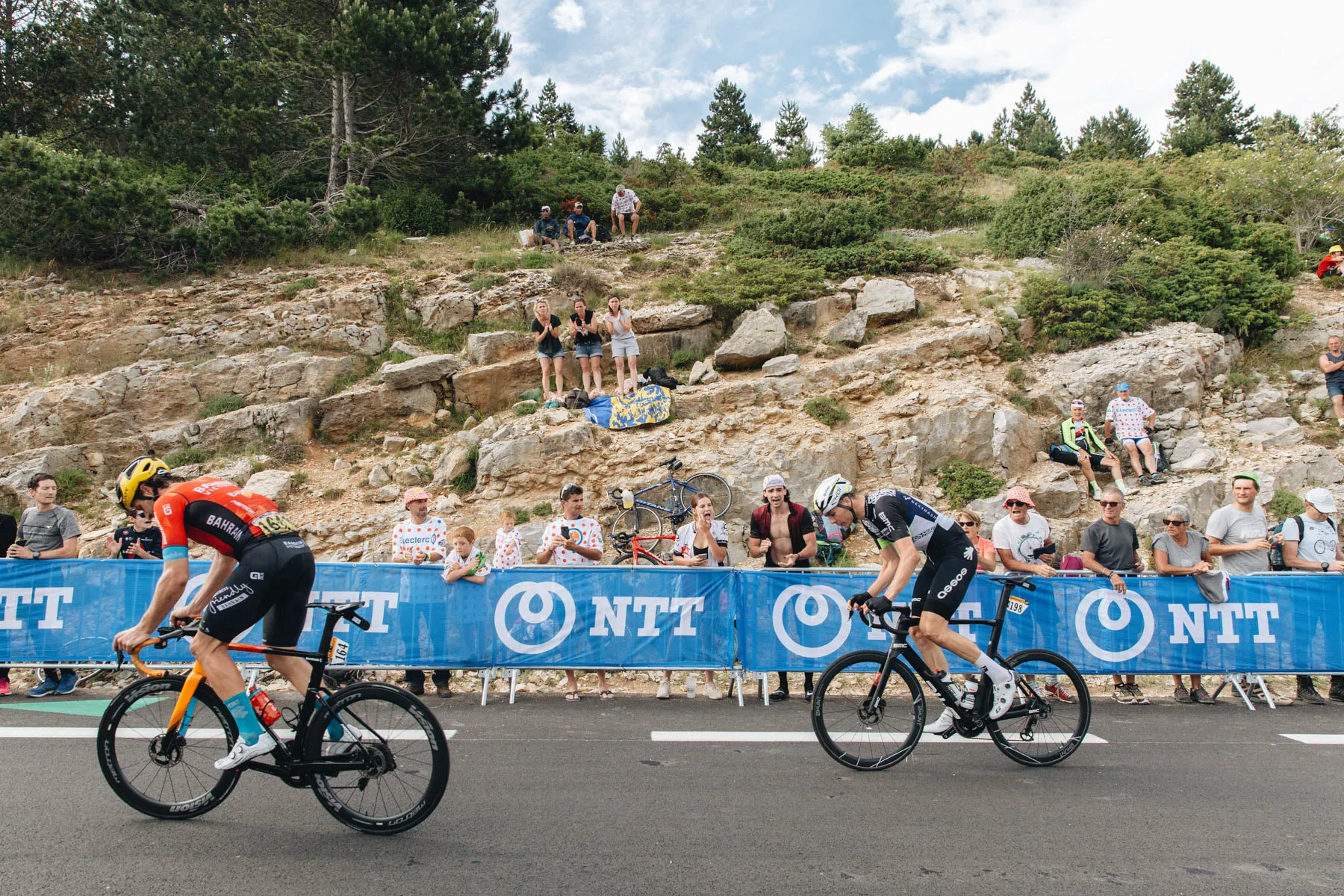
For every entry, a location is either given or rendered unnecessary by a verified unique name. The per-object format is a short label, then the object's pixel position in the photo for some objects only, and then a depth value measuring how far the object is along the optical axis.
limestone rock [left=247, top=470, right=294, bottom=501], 13.44
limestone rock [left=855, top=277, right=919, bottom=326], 16.83
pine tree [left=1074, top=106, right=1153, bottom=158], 46.47
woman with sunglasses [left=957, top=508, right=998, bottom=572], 8.09
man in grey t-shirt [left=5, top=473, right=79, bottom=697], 8.13
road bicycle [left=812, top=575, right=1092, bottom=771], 5.36
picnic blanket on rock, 14.16
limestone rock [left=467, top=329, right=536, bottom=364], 16.38
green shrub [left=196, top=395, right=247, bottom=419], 15.56
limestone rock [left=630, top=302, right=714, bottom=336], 16.92
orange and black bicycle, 4.19
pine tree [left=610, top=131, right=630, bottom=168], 39.34
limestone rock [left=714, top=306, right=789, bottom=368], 15.80
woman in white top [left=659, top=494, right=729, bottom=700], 8.41
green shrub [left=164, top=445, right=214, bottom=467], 14.46
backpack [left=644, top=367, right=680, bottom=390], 14.70
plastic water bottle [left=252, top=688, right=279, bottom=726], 4.36
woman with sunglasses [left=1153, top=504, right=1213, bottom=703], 7.75
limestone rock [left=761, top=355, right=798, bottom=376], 15.24
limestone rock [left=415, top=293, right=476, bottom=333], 18.06
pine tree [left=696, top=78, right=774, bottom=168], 54.28
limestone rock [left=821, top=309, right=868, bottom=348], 16.28
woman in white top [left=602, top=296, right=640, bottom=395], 14.51
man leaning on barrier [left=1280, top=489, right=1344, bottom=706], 8.12
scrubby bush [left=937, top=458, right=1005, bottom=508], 12.88
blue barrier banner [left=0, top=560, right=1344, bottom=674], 7.66
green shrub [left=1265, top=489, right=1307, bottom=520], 12.27
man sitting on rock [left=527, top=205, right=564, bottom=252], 21.83
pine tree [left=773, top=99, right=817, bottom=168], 55.12
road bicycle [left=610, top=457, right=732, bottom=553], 12.52
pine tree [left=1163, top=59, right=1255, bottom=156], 50.25
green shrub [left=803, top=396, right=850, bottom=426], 14.24
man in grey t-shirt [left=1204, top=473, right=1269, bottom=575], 7.97
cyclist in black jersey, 5.37
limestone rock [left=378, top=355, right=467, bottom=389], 15.94
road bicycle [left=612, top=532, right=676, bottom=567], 11.59
